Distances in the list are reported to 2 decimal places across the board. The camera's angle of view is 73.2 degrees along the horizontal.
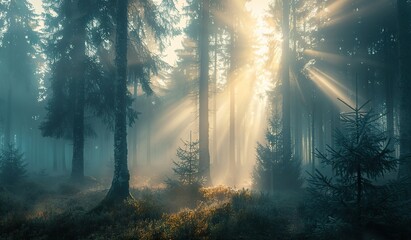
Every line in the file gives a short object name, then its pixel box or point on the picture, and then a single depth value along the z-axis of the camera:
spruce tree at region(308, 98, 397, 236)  6.37
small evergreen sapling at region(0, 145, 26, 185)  17.64
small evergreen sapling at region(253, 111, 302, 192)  14.88
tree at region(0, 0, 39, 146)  26.48
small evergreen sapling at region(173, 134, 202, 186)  12.84
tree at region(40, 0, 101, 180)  18.78
